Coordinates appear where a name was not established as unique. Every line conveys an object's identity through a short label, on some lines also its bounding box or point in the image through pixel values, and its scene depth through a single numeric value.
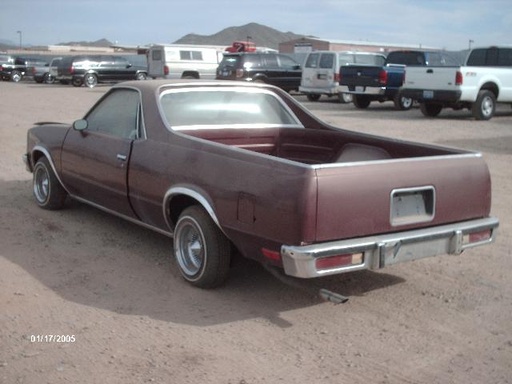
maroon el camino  4.36
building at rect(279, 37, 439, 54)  51.96
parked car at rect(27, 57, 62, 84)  38.23
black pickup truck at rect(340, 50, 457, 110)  20.48
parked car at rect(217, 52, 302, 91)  25.66
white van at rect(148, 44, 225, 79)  30.27
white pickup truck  16.95
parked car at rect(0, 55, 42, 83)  44.19
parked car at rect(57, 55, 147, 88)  35.53
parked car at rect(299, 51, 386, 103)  22.94
